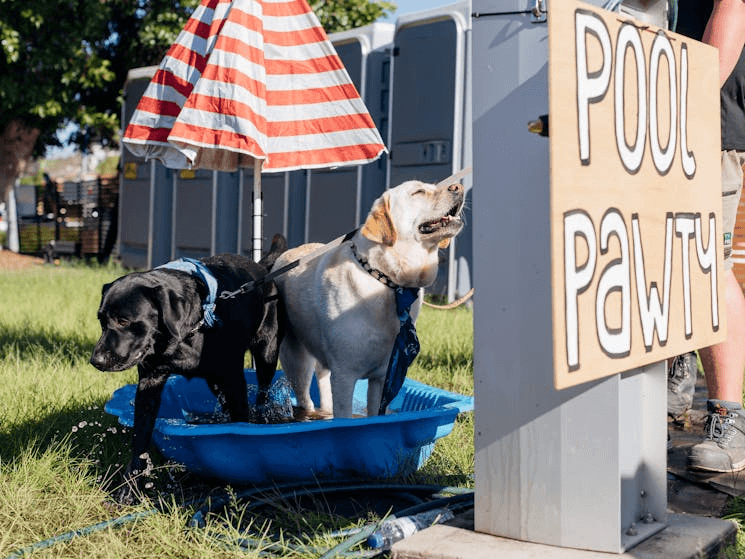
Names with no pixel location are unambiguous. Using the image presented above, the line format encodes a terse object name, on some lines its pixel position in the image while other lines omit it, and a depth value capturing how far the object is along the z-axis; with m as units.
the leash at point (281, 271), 3.38
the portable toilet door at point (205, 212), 11.91
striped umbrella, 4.23
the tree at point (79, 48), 15.95
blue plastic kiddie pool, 2.87
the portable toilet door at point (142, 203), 13.16
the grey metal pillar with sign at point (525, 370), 2.04
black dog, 2.97
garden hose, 2.32
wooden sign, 1.75
